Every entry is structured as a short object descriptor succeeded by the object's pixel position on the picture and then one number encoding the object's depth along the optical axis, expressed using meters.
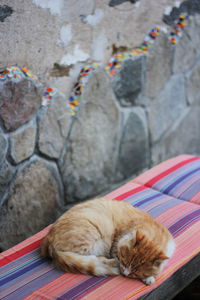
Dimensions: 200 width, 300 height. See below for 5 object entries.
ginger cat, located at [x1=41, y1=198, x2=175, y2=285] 1.60
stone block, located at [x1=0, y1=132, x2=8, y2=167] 2.09
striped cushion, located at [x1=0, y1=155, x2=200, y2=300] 1.54
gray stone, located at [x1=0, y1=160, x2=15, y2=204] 2.13
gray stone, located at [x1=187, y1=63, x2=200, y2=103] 3.53
